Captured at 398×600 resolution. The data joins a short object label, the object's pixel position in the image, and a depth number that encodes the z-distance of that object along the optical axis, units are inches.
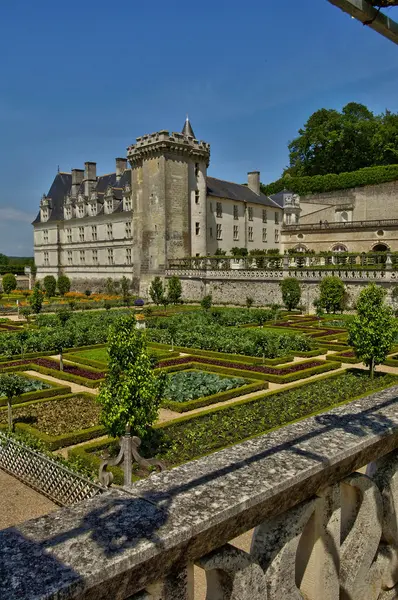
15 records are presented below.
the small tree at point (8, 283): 2117.4
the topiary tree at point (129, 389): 371.9
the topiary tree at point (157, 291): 1571.1
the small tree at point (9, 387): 457.7
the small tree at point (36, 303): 1363.2
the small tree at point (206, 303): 1407.5
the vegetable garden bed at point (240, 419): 400.8
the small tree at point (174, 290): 1627.7
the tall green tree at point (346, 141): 2210.9
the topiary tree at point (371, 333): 625.0
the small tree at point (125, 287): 1822.6
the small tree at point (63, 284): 2113.6
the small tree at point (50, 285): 2113.7
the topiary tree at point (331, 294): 1326.3
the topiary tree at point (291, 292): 1393.9
